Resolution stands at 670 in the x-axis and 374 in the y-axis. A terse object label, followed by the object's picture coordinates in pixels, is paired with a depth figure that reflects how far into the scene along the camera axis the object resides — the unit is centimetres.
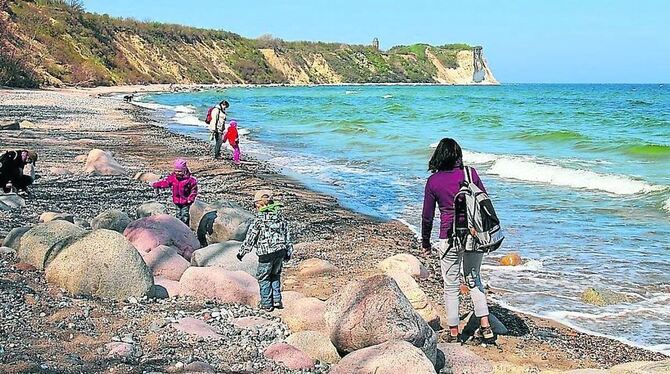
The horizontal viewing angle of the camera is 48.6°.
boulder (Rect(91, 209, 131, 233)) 863
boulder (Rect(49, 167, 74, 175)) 1417
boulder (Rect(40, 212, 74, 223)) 886
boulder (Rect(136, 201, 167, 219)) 948
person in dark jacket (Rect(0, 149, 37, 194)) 1099
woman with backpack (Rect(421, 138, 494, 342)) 605
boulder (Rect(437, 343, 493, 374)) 568
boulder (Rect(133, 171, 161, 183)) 1402
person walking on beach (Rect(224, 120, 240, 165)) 1828
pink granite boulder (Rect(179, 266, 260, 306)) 679
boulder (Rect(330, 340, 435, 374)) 484
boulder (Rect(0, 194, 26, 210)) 1020
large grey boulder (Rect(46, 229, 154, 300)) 637
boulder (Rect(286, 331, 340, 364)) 556
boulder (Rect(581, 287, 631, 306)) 798
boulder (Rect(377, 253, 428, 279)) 863
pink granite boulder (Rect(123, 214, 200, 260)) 795
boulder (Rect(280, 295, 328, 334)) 621
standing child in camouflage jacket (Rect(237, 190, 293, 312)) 673
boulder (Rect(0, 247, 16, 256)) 729
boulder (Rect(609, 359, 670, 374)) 518
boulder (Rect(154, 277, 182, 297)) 678
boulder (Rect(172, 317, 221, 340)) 570
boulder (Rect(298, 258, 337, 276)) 849
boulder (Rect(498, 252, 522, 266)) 948
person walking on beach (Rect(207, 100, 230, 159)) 1866
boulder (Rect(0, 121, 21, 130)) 2186
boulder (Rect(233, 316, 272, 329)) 611
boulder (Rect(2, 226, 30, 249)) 760
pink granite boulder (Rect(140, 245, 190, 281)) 736
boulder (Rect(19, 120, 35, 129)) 2382
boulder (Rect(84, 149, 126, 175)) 1462
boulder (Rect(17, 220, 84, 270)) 688
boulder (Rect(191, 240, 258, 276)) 767
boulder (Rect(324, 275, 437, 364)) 546
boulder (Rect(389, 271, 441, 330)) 674
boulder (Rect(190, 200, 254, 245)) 918
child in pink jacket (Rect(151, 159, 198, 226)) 949
